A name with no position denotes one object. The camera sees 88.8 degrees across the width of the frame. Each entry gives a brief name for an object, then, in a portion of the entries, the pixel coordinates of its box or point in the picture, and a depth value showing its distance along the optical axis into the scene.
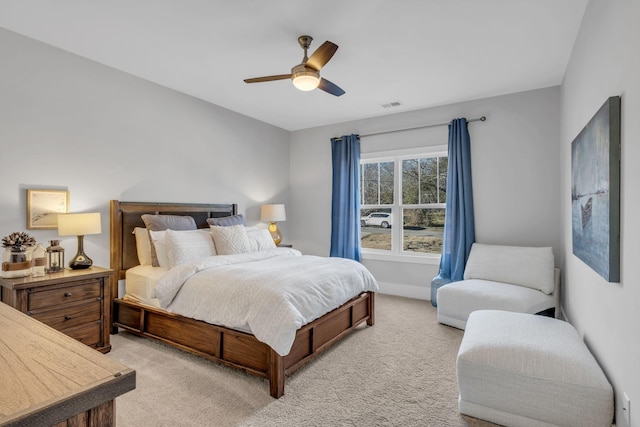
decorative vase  2.48
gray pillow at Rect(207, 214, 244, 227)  4.02
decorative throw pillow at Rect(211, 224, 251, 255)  3.56
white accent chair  3.16
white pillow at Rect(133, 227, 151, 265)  3.43
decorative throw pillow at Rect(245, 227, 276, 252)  3.86
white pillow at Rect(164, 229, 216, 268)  3.14
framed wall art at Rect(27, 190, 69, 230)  2.79
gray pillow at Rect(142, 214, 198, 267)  3.33
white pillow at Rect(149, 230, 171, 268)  3.25
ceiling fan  2.47
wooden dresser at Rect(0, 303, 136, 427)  0.63
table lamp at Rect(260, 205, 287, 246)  4.99
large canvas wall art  1.60
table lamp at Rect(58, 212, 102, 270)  2.77
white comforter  2.27
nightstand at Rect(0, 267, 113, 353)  2.42
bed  2.39
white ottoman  1.67
